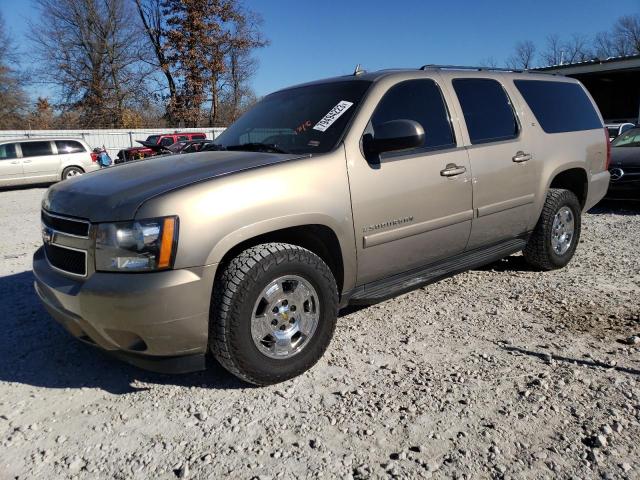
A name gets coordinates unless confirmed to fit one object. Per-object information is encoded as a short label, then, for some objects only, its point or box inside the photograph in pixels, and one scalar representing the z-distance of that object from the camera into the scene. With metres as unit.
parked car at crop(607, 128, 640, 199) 8.07
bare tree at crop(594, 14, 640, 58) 55.63
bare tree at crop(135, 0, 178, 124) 38.88
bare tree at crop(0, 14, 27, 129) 36.28
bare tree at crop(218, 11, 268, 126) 40.06
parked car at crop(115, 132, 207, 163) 22.80
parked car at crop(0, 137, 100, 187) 15.86
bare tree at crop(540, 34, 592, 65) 62.52
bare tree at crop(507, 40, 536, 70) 62.64
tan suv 2.63
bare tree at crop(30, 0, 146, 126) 37.75
